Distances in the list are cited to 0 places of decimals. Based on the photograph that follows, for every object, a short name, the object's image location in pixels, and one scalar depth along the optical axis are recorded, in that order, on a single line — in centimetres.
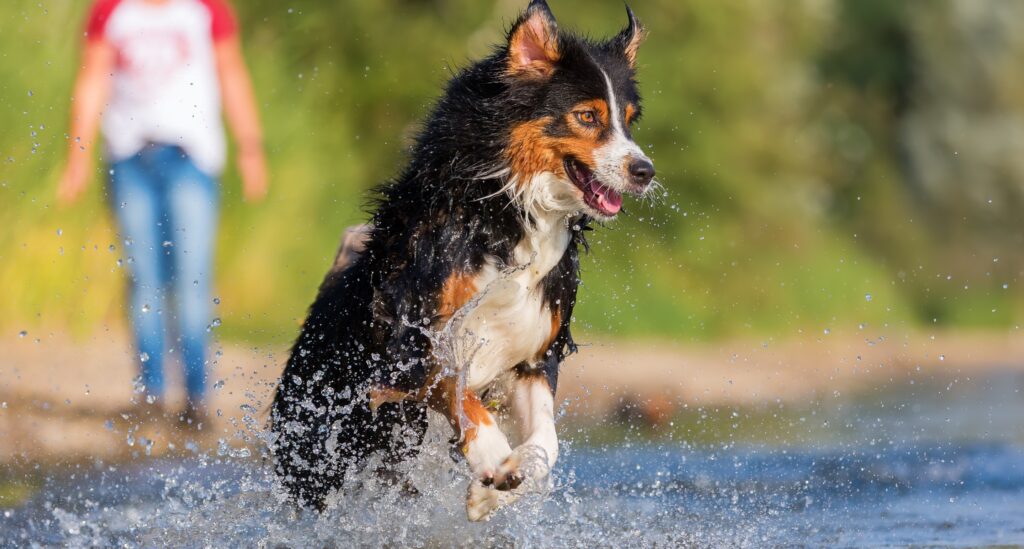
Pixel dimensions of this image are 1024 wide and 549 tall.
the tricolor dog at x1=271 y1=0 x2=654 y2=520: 932
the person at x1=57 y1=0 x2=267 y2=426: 1504
